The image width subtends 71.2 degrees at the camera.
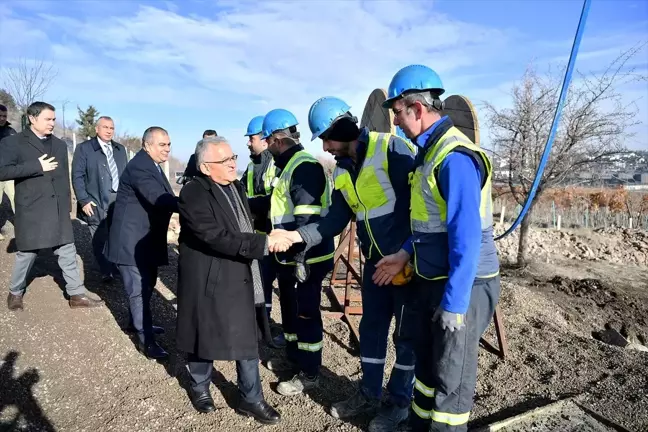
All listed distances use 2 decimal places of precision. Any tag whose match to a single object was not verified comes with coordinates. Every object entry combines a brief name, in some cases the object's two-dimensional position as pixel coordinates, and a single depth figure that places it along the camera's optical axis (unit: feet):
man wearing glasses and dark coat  9.91
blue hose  8.64
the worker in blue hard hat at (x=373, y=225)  10.03
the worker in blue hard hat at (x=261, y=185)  15.60
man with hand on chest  14.37
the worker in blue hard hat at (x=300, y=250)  11.88
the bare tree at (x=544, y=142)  26.17
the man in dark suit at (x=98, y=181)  19.20
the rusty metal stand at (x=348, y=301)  17.16
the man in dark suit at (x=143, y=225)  13.20
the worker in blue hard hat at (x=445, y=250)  7.43
